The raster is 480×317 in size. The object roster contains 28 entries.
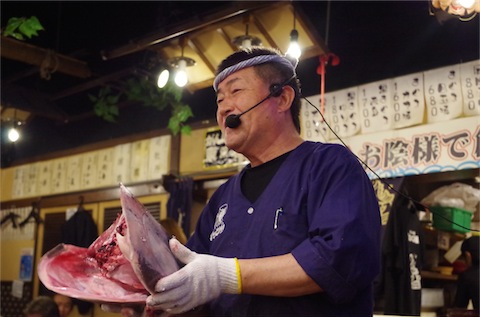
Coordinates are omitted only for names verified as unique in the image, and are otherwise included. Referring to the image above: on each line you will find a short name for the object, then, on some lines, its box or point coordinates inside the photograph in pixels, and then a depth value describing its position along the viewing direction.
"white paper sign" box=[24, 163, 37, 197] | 10.97
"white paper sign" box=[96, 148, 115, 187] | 9.53
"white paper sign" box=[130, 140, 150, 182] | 8.98
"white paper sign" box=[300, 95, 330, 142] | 6.69
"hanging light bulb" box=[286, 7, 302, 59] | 5.57
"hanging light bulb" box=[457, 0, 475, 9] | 4.59
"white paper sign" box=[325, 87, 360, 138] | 6.48
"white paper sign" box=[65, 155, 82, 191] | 10.09
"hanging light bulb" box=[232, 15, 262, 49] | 6.27
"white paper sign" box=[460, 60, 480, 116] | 5.61
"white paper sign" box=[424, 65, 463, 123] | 5.74
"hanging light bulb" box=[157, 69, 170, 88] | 6.82
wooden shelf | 6.99
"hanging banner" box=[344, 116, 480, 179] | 5.54
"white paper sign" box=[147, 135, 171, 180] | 8.70
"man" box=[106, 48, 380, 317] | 1.81
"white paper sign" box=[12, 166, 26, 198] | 11.28
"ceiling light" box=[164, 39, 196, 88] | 6.78
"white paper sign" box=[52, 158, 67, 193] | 10.38
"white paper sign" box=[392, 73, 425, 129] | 6.00
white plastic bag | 6.55
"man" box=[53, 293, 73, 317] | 7.55
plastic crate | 6.30
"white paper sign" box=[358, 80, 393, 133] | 6.25
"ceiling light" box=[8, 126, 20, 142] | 9.25
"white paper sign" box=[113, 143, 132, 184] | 9.23
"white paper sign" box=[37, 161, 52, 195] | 10.67
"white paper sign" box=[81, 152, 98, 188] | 9.80
